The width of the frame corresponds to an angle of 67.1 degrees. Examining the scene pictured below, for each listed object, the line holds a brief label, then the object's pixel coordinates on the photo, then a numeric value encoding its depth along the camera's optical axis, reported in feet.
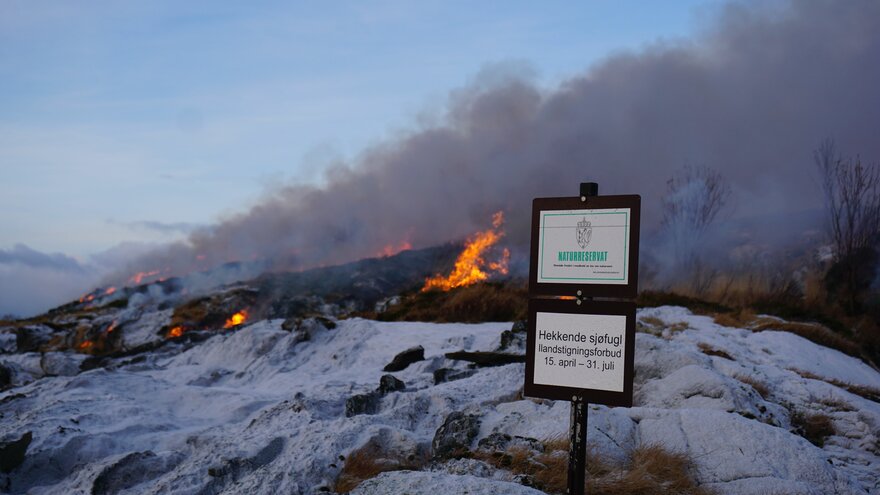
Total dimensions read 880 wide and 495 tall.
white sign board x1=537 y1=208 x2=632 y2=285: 16.26
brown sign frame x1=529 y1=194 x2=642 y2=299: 16.06
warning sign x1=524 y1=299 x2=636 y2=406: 16.08
